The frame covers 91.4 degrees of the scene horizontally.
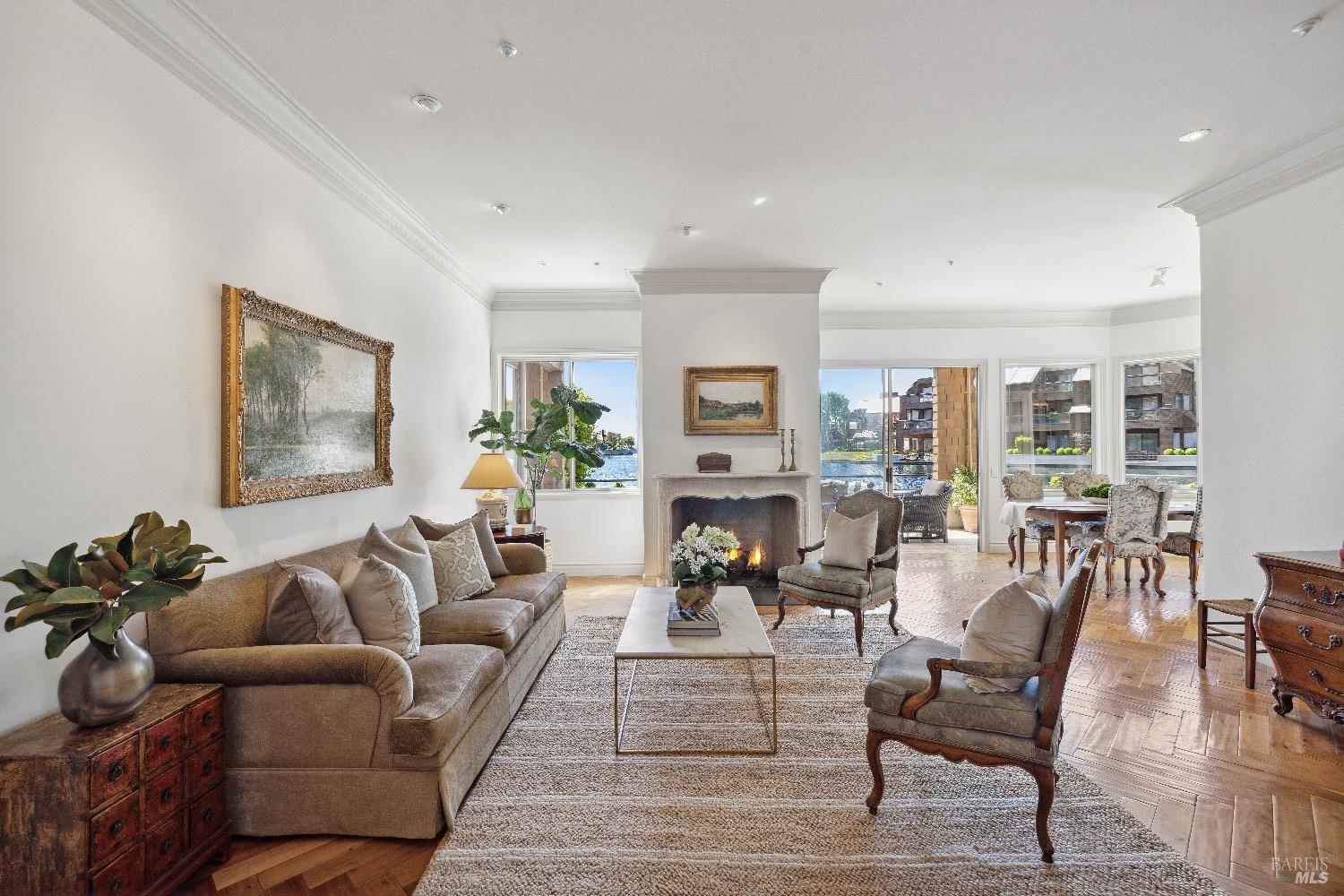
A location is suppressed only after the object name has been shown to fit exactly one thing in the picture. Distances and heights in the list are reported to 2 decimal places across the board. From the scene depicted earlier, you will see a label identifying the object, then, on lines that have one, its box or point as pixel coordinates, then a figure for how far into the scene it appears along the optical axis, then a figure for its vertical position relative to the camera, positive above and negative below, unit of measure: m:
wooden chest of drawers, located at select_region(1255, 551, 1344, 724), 2.89 -0.89
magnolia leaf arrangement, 1.68 -0.36
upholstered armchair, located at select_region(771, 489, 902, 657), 4.21 -0.92
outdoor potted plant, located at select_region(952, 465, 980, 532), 9.08 -0.78
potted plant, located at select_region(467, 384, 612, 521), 5.82 +0.10
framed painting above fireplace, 5.96 +0.37
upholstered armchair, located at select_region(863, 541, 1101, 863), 2.16 -0.94
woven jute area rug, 2.03 -1.35
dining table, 5.99 -0.73
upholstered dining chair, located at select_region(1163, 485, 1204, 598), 5.79 -0.97
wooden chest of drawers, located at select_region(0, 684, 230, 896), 1.64 -0.94
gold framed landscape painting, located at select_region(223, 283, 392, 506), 2.70 +0.21
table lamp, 5.28 -0.28
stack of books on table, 3.12 -0.87
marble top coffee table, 2.85 -0.92
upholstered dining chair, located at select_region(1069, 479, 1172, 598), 5.54 -0.72
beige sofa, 2.24 -0.98
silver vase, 1.78 -0.65
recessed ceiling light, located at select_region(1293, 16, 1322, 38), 2.45 +1.54
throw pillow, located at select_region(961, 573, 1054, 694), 2.26 -0.67
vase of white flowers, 3.33 -0.65
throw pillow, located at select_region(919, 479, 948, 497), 8.63 -0.65
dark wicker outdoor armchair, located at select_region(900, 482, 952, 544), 8.62 -0.96
